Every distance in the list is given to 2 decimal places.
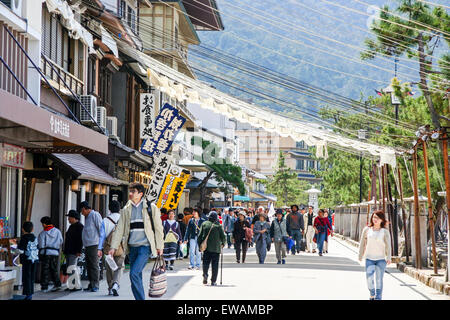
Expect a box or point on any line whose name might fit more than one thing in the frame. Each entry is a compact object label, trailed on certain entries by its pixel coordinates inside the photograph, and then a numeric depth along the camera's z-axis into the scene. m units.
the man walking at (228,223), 34.22
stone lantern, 67.43
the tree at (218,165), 54.72
